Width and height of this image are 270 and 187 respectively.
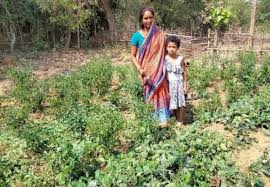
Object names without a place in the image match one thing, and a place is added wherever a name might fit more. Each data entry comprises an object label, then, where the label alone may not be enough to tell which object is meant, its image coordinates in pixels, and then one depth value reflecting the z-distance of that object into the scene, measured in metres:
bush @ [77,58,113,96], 3.42
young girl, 2.57
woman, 2.50
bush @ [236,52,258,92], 3.35
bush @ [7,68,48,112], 3.09
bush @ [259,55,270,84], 3.69
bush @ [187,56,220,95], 3.52
